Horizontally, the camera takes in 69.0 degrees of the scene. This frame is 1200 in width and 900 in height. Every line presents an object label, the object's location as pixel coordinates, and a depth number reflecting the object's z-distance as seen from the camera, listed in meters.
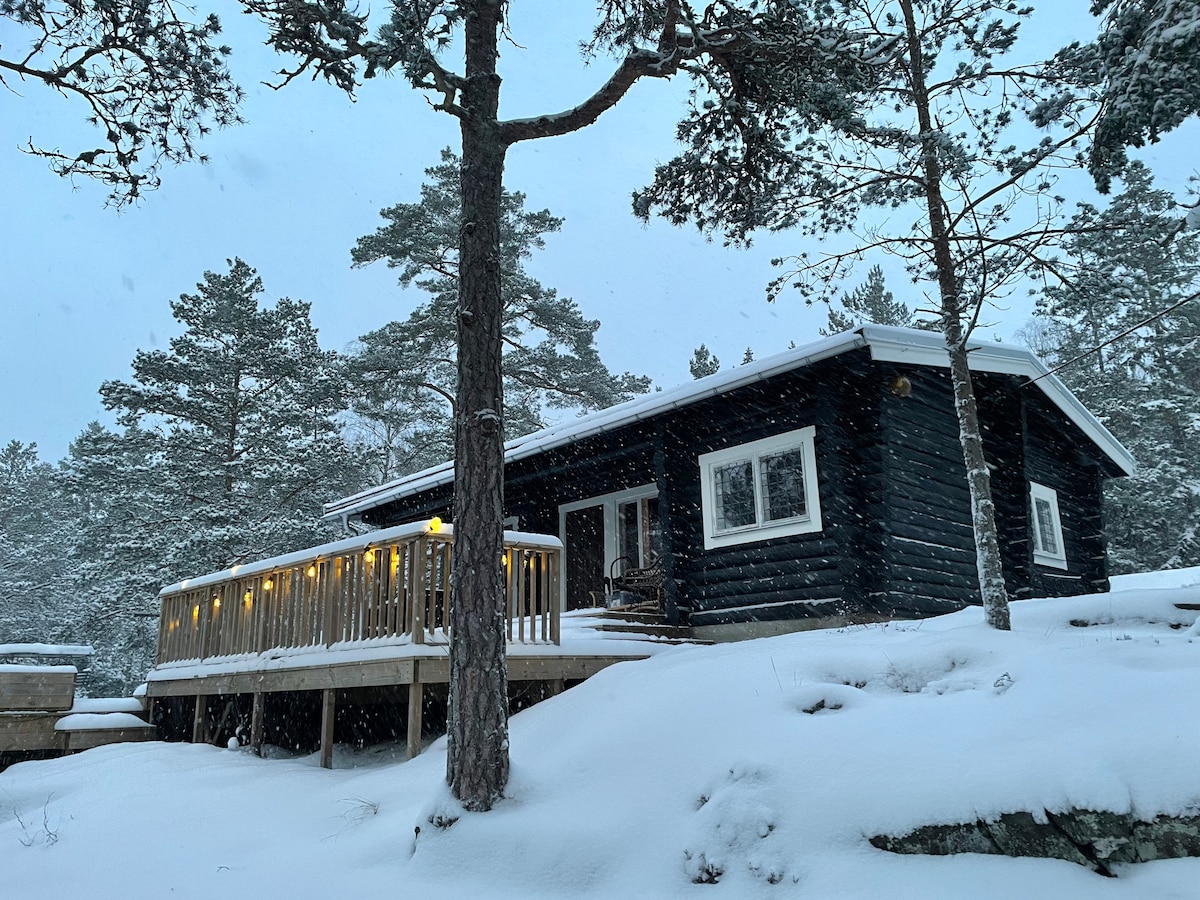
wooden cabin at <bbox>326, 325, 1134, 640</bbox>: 9.70
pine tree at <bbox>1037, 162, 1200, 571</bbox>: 23.23
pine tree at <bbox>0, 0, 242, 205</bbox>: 7.12
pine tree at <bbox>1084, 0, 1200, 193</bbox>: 4.62
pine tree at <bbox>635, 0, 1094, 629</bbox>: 7.35
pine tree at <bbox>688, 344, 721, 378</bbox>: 33.41
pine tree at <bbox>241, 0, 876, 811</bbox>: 5.09
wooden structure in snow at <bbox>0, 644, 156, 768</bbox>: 9.70
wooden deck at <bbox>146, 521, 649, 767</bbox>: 7.11
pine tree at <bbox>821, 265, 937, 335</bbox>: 31.20
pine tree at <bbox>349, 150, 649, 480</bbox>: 22.19
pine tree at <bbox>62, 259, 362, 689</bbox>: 19.91
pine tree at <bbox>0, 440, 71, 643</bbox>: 28.72
